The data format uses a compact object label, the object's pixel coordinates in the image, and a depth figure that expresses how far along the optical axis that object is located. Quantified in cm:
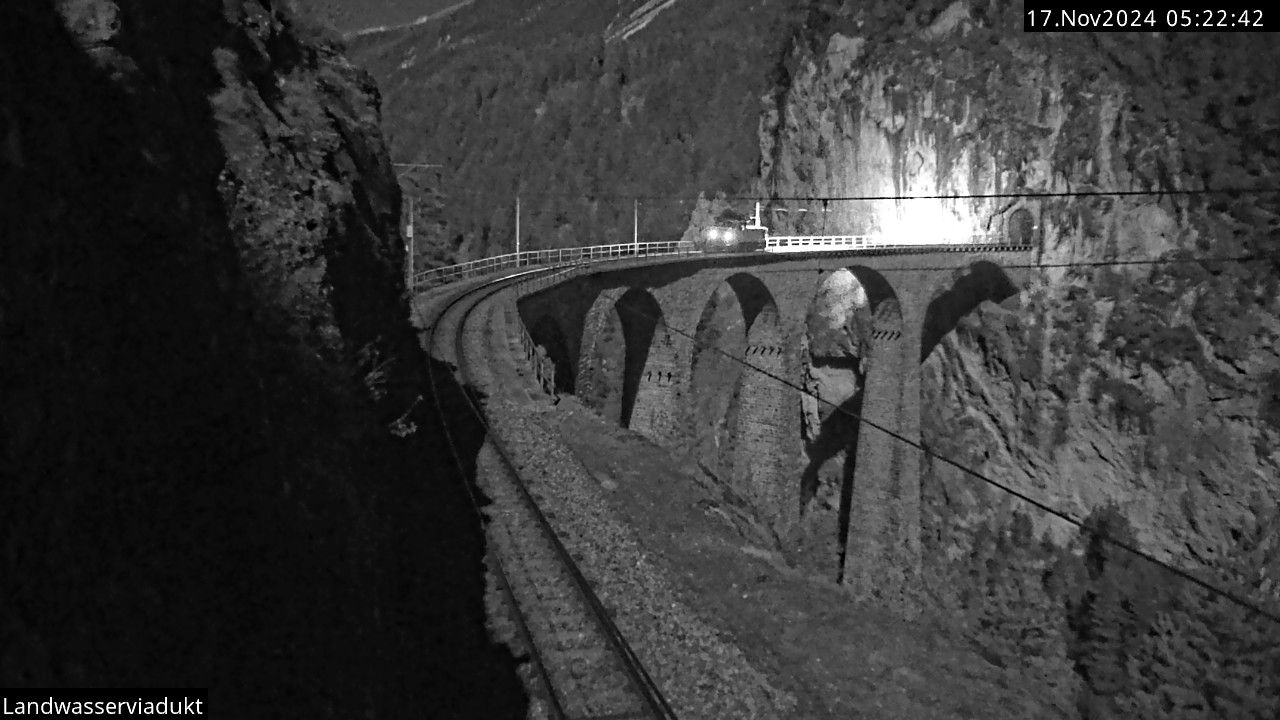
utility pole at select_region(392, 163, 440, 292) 2918
